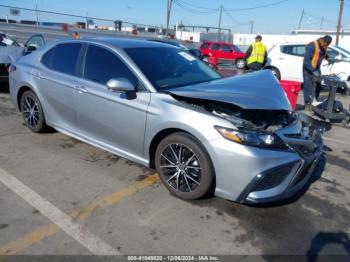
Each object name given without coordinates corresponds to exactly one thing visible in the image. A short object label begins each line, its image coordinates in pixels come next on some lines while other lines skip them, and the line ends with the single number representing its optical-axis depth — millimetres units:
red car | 21069
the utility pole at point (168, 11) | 32569
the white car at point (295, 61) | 11680
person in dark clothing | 8086
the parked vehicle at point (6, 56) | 8238
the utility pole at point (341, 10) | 31061
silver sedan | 3084
